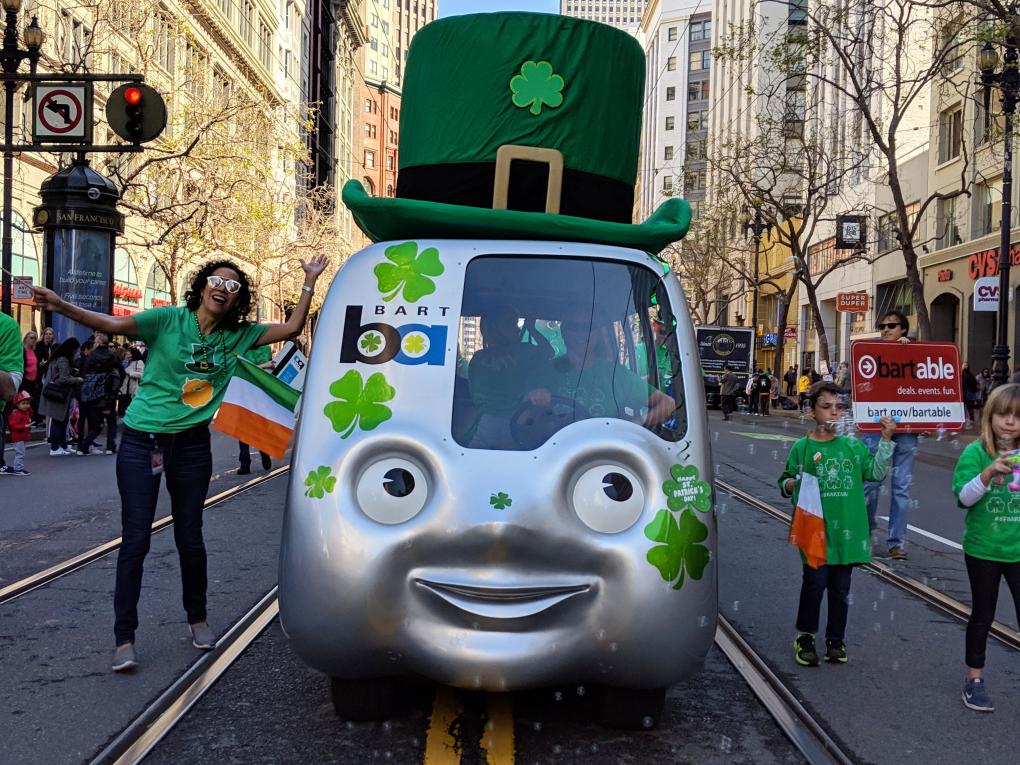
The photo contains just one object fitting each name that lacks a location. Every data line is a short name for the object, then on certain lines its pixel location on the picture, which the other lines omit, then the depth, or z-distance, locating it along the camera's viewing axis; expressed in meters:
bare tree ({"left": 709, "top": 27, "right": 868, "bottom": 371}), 26.30
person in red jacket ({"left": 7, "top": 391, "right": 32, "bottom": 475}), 11.73
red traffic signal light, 14.27
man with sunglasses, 8.32
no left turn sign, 15.51
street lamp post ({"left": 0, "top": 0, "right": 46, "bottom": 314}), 16.75
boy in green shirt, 5.29
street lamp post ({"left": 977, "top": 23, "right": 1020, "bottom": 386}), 19.30
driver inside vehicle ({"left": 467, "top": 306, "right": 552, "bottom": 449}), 4.12
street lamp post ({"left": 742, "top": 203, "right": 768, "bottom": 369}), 40.97
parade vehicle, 3.77
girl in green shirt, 4.70
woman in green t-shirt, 5.07
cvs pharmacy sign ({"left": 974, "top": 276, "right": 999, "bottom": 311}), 20.62
